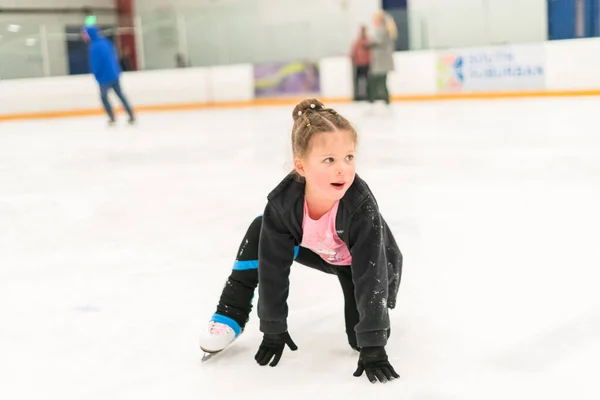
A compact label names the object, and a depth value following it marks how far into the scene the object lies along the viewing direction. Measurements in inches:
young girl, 55.5
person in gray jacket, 390.6
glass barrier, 442.3
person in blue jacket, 384.2
